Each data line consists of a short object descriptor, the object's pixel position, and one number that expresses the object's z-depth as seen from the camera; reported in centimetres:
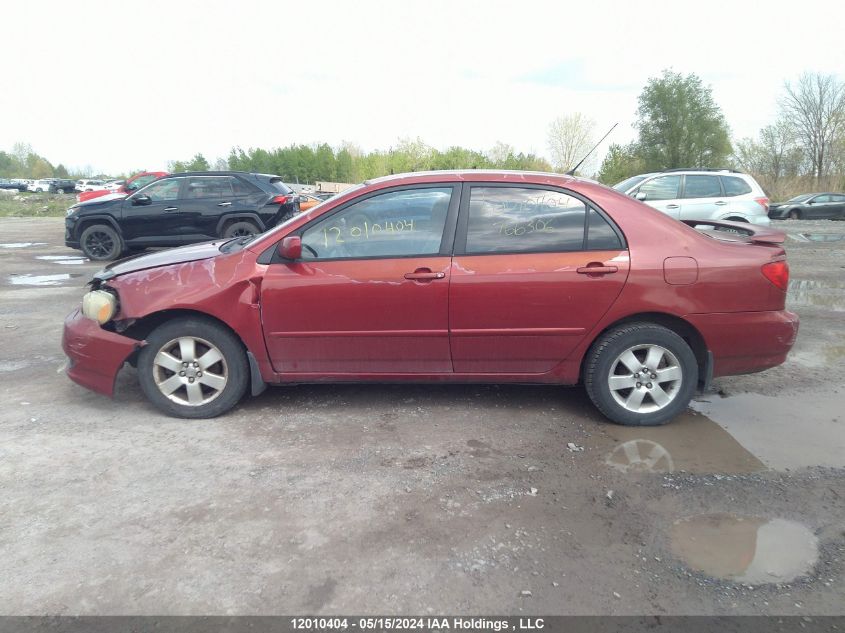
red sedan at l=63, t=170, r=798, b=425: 381
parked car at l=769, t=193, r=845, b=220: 2622
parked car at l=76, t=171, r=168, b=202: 1376
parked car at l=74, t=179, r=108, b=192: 5461
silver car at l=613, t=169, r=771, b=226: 1091
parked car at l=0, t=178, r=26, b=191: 5920
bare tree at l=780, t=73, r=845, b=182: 4372
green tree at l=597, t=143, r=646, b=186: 4376
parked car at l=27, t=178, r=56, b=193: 5894
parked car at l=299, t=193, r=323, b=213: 1399
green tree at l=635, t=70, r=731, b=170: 4866
